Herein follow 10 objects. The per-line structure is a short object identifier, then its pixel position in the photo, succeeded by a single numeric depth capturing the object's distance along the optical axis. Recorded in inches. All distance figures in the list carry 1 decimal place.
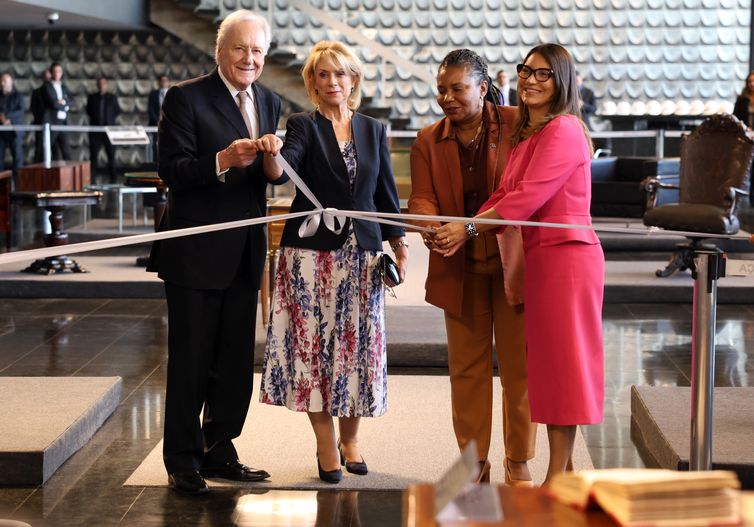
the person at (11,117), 664.4
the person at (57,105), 664.4
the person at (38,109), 666.2
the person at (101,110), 693.3
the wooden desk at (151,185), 362.4
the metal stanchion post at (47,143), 493.7
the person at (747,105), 547.5
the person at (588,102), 653.0
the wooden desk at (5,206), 426.6
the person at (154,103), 670.5
